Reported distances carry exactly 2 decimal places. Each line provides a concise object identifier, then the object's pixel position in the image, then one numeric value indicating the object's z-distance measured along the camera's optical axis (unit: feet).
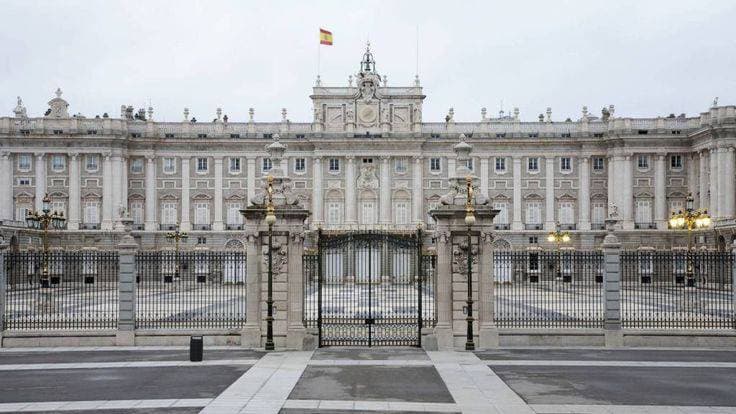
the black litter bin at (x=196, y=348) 71.41
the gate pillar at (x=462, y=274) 81.46
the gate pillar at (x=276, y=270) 81.71
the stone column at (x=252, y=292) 81.61
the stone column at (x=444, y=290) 81.20
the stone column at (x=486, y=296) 81.51
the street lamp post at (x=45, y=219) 100.42
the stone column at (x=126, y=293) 83.15
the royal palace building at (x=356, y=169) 274.77
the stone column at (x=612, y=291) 83.25
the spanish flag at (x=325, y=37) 252.21
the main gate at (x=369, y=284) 83.15
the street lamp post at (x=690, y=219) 151.43
